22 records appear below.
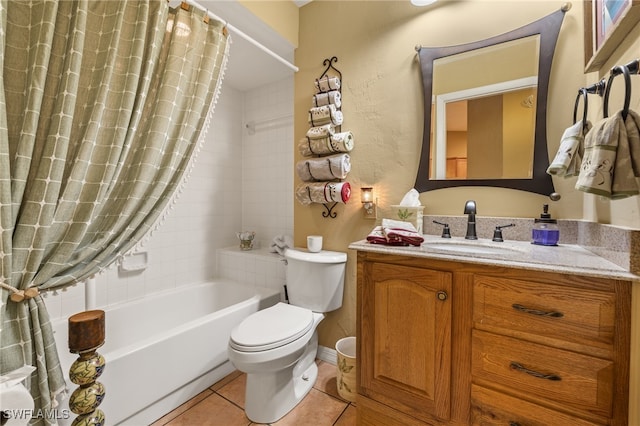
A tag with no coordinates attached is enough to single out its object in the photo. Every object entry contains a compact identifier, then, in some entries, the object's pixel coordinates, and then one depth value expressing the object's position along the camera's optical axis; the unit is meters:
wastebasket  1.49
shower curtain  0.81
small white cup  1.79
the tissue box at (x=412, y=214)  1.45
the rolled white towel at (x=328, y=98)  1.79
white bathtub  1.24
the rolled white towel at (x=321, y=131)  1.76
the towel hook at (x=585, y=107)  1.02
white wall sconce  1.70
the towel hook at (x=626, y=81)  0.75
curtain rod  1.21
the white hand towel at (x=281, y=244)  2.21
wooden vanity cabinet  0.77
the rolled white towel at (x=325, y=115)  1.77
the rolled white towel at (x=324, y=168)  1.72
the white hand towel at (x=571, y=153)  1.02
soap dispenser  1.16
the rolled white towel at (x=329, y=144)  1.73
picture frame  0.81
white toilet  1.27
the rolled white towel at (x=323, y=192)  1.73
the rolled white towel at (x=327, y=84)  1.81
